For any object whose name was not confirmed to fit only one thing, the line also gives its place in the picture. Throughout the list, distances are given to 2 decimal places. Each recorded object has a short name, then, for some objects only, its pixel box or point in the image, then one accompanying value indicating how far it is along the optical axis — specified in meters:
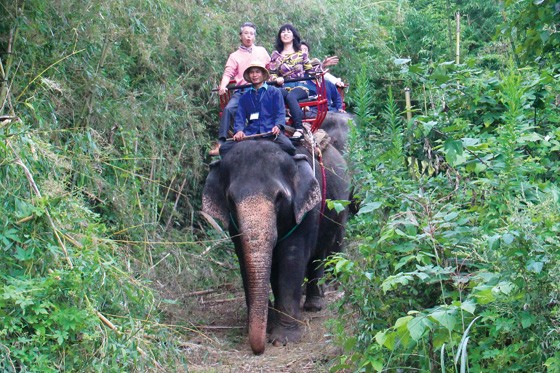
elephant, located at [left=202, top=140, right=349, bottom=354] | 13.30
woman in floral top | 15.72
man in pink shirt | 16.27
